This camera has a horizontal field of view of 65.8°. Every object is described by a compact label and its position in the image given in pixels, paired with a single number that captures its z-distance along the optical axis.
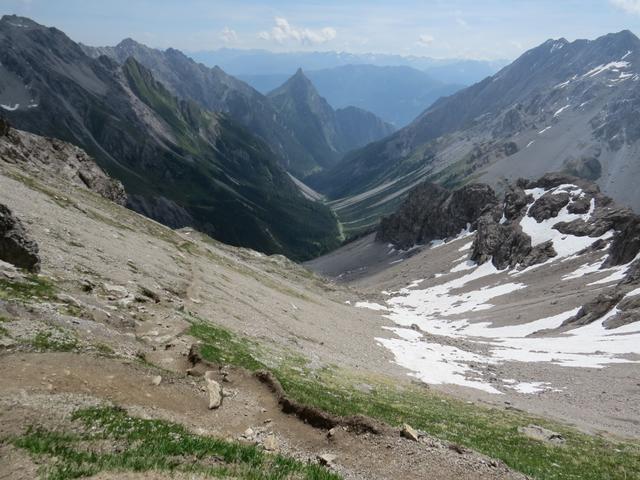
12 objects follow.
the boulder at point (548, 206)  151.12
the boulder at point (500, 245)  141.62
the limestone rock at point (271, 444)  17.16
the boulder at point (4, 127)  87.10
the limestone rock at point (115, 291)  34.84
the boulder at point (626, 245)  106.31
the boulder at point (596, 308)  80.88
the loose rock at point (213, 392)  19.96
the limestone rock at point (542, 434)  29.52
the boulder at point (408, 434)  18.11
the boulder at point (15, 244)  30.43
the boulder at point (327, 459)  16.22
